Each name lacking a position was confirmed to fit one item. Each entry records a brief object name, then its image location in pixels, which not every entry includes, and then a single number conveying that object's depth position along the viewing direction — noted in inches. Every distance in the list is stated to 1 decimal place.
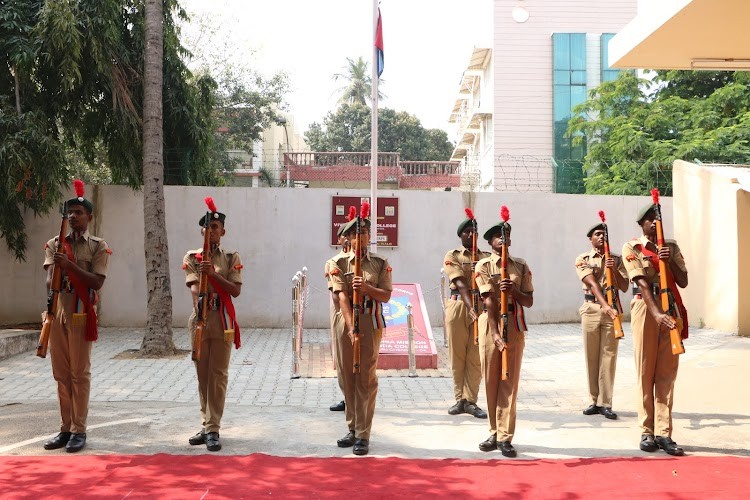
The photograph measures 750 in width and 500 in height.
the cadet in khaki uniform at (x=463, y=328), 289.9
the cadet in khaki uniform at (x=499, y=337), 229.8
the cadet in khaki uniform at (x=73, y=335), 232.4
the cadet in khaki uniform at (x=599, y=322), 285.9
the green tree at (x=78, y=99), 438.6
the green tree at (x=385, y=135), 1855.3
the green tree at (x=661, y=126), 716.0
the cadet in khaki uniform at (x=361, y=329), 233.3
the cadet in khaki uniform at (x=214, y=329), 236.2
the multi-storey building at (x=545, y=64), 1119.6
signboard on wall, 559.8
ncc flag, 482.9
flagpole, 466.0
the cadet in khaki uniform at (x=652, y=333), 232.1
